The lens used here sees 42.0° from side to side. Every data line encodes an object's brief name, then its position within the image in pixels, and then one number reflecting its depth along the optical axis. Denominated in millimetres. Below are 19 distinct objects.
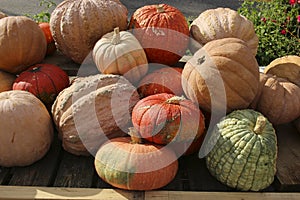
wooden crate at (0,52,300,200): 1771
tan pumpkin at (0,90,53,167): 1938
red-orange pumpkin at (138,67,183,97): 2186
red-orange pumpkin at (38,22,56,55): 2816
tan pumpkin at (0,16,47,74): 2324
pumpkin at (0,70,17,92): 2400
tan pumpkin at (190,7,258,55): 2488
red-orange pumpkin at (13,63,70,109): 2264
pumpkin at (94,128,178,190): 1750
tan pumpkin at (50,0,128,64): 2377
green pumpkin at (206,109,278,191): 1764
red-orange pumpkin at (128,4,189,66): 2348
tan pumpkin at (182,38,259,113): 1960
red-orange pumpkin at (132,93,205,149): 1831
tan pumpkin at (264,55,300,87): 2346
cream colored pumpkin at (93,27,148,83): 2131
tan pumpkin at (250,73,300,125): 2105
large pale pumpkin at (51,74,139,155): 2000
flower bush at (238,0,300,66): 4297
